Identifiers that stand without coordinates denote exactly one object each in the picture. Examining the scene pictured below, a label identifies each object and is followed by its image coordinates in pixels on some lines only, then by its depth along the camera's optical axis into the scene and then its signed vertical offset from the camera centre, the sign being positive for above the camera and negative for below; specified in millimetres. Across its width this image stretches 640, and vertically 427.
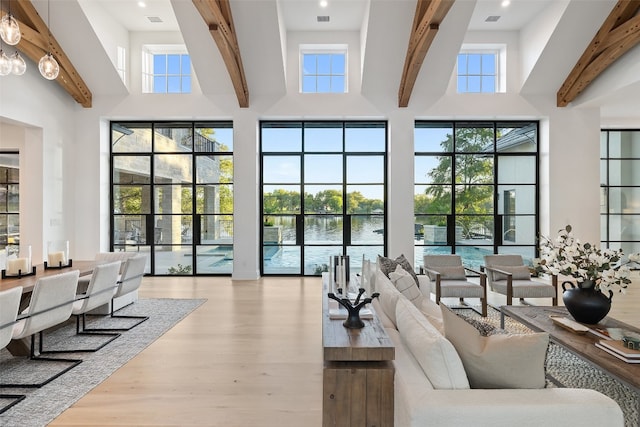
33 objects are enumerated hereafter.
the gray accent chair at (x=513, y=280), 4945 -979
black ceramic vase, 3234 -810
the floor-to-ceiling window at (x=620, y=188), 8227 +602
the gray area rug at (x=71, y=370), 2572 -1419
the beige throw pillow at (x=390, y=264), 3883 -582
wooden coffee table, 2314 -1024
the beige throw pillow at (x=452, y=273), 5359 -888
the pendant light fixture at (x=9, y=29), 3453 +1756
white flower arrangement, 3156 -452
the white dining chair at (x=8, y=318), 2547 -780
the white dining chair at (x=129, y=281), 4398 -891
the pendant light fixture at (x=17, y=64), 3883 +1595
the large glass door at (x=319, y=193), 7629 +416
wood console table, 1864 -913
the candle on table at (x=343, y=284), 2507 -499
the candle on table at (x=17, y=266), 3914 -611
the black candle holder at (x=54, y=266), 4429 -691
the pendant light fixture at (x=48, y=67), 4241 +1709
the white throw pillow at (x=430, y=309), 2982 -951
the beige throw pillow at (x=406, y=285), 3371 -684
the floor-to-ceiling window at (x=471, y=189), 7613 +523
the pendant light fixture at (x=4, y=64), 3789 +1548
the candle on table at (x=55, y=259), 4504 -605
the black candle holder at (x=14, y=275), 3844 -698
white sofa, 1532 -834
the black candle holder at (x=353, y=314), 2197 -625
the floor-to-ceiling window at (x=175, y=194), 7695 +374
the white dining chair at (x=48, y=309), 2980 -859
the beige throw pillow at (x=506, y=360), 1716 -708
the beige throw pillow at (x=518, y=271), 5457 -876
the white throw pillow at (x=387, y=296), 2576 -640
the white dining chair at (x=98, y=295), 3787 -912
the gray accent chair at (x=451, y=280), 4828 -957
